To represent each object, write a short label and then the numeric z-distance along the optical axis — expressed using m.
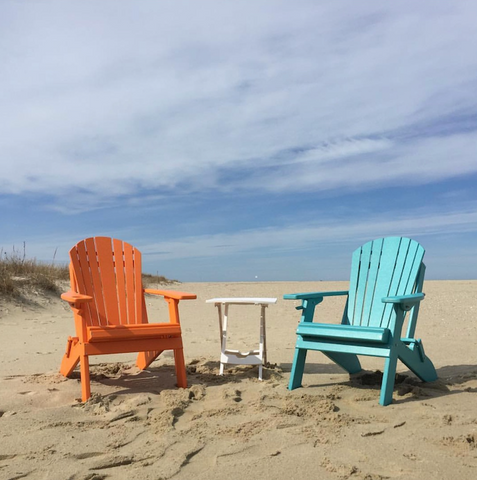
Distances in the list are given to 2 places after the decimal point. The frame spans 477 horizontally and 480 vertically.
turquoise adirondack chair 3.33
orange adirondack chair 3.50
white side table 4.00
